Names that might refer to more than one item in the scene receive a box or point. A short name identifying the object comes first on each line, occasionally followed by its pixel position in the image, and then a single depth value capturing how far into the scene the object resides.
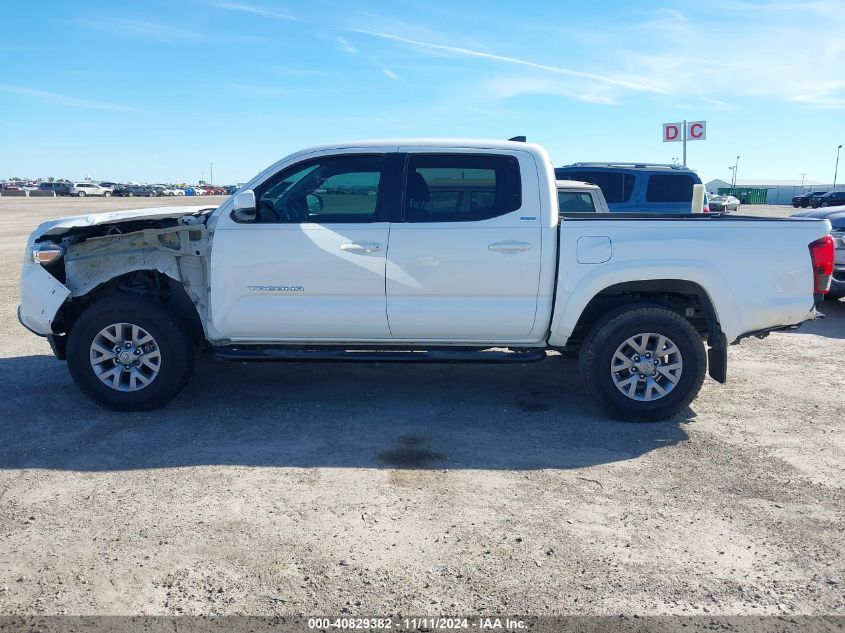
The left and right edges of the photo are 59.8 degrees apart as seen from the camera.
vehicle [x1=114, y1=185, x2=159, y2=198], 85.00
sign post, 25.12
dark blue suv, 12.21
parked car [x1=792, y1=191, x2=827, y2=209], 51.78
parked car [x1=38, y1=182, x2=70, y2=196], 82.69
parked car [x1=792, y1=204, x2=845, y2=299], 9.73
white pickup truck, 5.29
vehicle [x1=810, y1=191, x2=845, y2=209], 42.91
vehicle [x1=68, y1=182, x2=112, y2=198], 81.44
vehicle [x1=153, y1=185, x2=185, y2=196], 88.10
